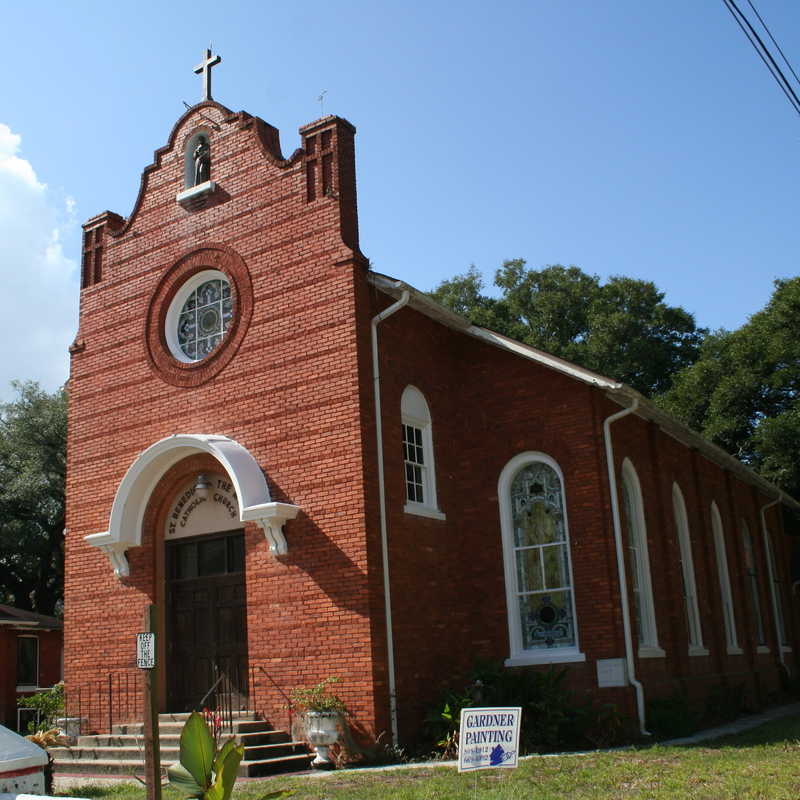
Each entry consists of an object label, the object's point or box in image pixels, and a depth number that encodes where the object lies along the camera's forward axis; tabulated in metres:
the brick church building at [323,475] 13.30
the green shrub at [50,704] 15.88
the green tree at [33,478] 29.92
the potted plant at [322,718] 12.07
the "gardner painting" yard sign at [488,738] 7.58
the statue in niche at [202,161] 16.41
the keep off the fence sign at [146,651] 7.27
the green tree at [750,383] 30.75
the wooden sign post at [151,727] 6.75
